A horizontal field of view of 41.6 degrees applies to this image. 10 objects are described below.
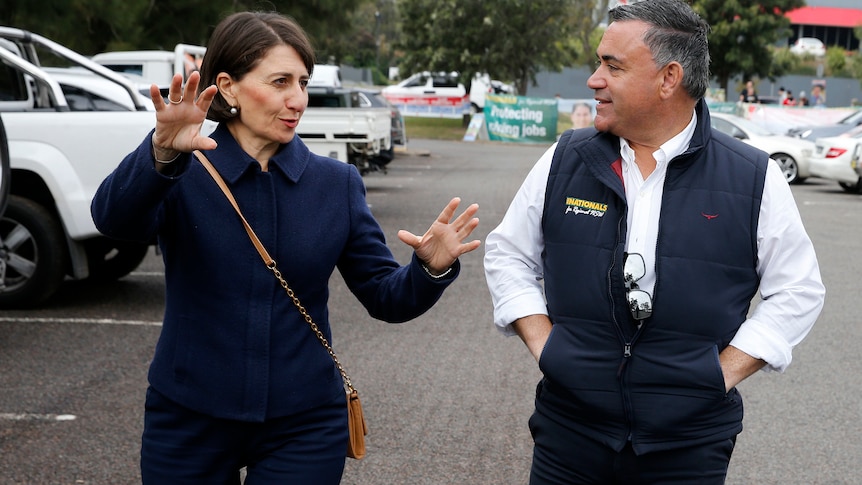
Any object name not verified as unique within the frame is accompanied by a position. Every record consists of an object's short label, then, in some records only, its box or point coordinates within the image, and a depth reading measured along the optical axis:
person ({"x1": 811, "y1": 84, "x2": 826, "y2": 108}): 37.88
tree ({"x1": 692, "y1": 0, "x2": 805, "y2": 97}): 45.66
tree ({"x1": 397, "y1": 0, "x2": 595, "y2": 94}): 42.22
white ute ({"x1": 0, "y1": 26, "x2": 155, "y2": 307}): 8.25
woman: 2.85
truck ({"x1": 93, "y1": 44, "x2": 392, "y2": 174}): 14.81
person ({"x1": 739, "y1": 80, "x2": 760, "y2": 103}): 36.00
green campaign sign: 36.06
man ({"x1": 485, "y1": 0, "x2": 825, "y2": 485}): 2.85
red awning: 79.75
